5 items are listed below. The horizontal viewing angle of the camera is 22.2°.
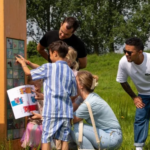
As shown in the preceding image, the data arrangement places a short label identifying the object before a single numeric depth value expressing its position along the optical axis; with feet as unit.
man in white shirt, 15.94
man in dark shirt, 15.61
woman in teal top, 13.92
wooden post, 14.80
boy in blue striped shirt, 13.12
